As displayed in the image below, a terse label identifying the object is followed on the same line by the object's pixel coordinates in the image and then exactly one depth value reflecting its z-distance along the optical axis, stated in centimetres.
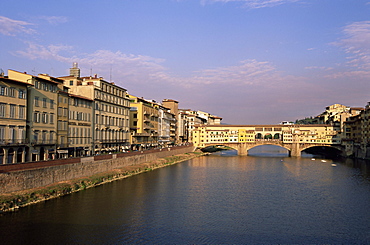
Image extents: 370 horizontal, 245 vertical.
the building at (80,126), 4834
